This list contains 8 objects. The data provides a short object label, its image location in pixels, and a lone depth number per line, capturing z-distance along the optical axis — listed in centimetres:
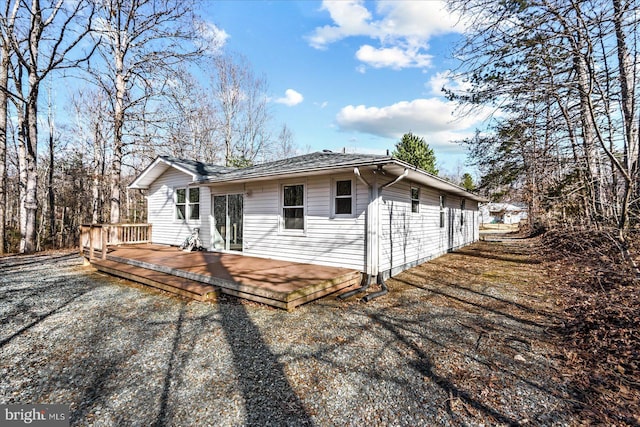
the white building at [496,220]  4068
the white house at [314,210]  619
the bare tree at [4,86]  996
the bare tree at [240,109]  2030
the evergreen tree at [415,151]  2261
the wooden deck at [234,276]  492
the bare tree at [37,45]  1032
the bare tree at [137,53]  1137
